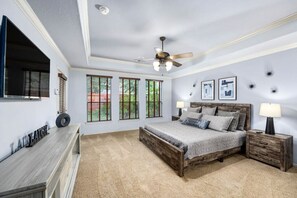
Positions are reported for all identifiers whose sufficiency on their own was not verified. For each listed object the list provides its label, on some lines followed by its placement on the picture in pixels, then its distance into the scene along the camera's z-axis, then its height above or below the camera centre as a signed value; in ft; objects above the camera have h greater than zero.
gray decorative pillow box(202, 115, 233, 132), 10.34 -1.90
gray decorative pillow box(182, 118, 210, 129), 11.09 -2.10
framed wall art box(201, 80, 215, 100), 14.19 +1.01
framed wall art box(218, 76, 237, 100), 12.21 +1.04
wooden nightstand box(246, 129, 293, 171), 8.13 -3.24
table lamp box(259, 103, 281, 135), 8.53 -0.88
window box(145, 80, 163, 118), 19.76 +0.06
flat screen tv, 3.98 +1.17
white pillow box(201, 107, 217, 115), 12.89 -1.16
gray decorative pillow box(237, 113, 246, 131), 11.14 -1.86
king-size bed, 7.84 -2.96
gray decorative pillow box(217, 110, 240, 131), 10.69 -1.55
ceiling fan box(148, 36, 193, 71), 9.32 +2.91
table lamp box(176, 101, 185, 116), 17.44 -0.71
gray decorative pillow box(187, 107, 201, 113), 14.35 -1.16
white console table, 2.94 -1.94
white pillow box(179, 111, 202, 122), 12.74 -1.65
